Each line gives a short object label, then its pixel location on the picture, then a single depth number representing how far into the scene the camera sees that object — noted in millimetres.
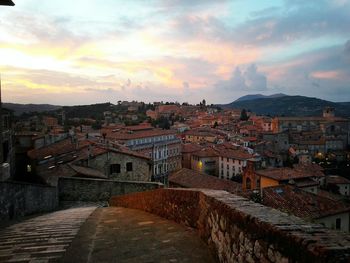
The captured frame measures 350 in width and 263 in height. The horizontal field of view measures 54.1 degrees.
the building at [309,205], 25047
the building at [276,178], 38625
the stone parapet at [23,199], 11375
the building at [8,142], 28459
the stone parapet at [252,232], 2797
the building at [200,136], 103081
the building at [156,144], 71688
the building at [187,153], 82375
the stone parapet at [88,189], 19531
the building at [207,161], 74250
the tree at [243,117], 164375
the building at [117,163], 26838
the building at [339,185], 57425
